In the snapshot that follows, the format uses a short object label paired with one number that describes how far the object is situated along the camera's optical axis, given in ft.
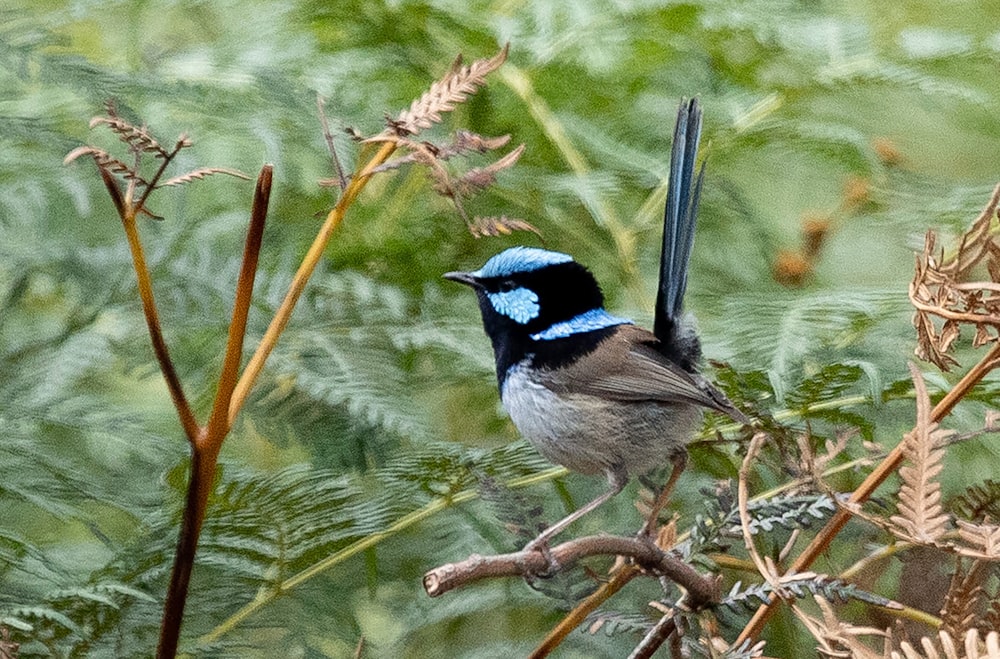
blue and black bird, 14.24
